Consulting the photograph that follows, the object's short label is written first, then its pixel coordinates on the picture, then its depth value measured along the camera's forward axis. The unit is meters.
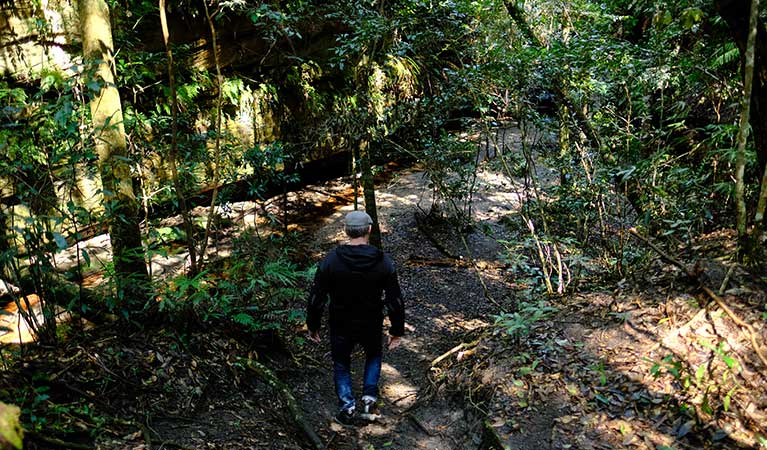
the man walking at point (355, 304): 4.43
